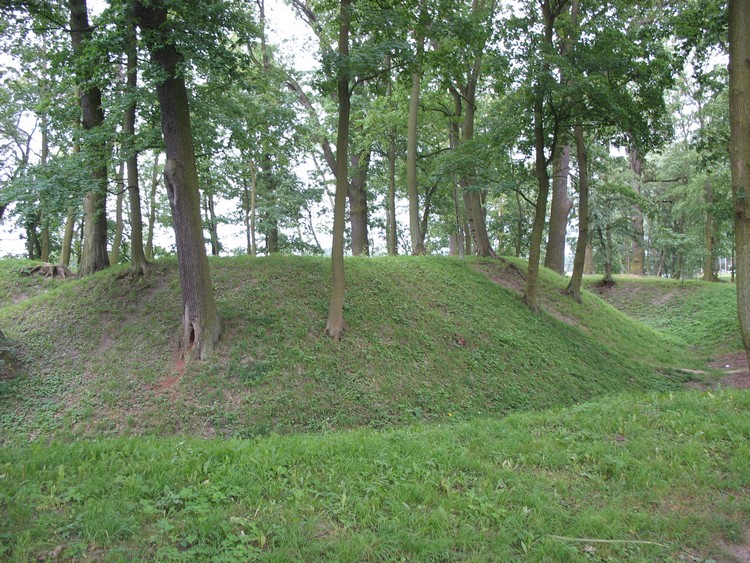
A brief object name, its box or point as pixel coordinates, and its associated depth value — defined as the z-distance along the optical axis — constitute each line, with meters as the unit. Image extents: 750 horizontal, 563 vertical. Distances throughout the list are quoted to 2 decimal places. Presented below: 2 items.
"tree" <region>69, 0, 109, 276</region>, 9.18
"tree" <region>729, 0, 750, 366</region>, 7.27
